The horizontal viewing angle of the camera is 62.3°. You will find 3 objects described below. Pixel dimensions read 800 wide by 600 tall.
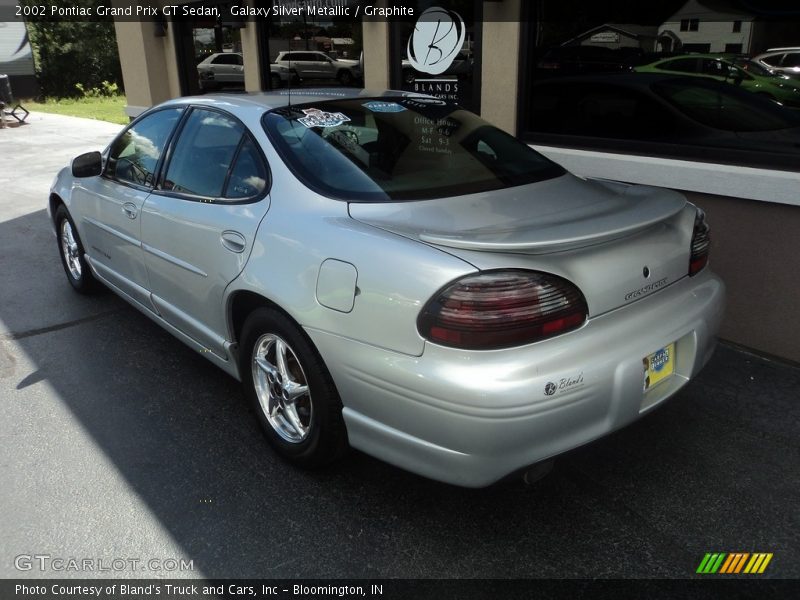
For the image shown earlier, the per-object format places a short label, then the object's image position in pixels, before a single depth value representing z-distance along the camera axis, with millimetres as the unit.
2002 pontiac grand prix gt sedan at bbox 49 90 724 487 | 2133
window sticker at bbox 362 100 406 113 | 3309
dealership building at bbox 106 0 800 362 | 3910
